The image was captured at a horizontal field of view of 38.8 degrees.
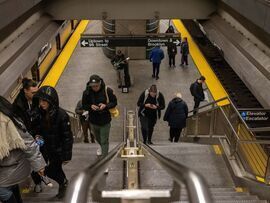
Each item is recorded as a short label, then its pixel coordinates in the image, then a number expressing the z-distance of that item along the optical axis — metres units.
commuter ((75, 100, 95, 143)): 7.31
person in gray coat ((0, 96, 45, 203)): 2.87
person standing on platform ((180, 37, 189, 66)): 12.81
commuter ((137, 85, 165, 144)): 6.60
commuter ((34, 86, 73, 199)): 3.51
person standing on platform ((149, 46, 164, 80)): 11.92
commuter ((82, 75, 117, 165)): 4.75
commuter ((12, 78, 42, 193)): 3.78
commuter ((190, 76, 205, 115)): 9.19
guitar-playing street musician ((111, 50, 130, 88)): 11.58
